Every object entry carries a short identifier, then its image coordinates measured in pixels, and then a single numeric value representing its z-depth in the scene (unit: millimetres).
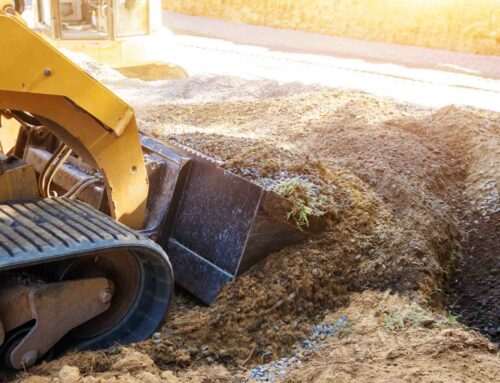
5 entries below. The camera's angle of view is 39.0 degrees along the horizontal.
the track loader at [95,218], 2930
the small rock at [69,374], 2771
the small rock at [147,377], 2893
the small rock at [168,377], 2953
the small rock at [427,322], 3369
